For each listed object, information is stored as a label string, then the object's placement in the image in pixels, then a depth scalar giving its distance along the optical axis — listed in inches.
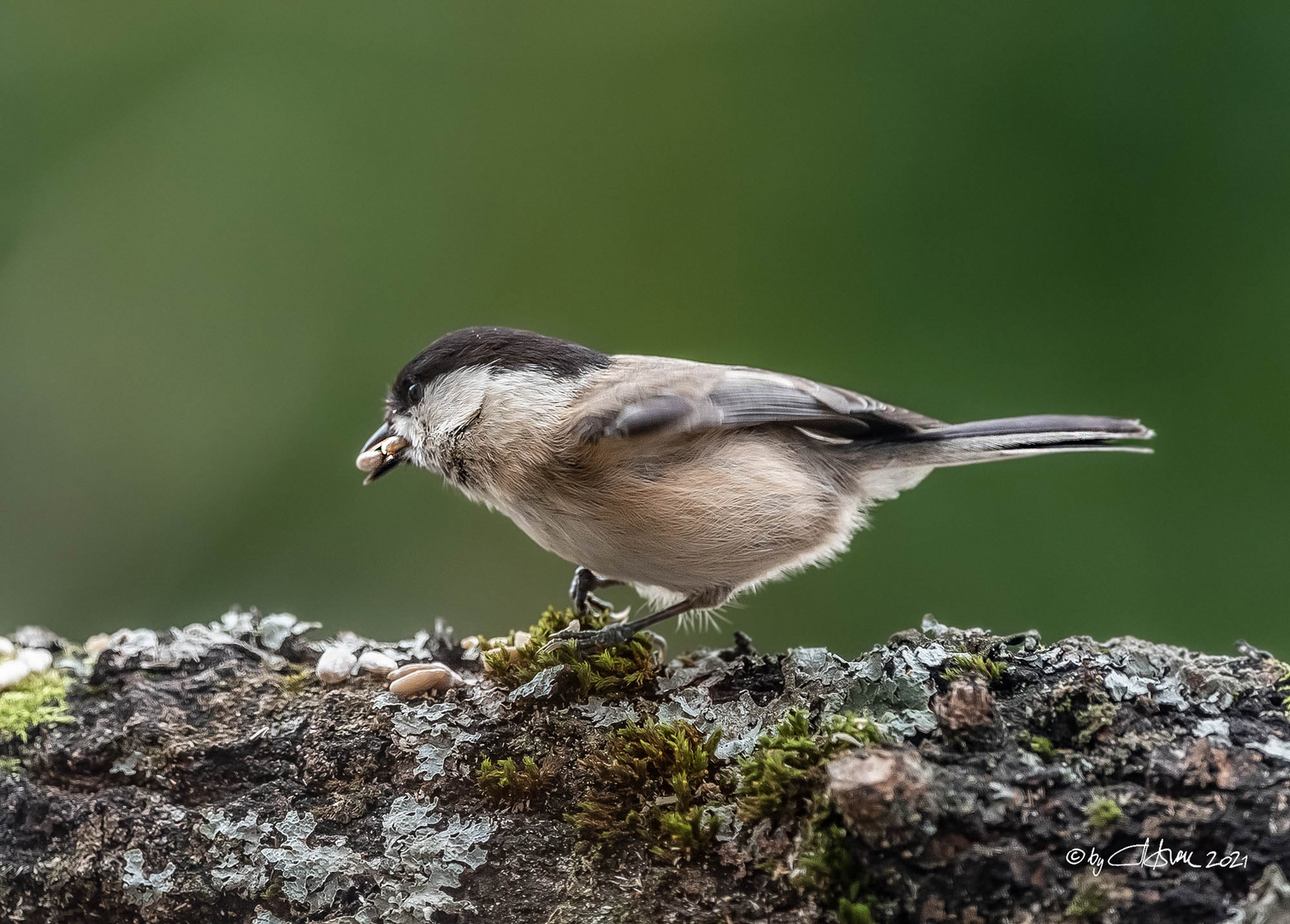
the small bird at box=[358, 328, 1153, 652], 143.6
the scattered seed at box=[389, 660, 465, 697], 143.1
